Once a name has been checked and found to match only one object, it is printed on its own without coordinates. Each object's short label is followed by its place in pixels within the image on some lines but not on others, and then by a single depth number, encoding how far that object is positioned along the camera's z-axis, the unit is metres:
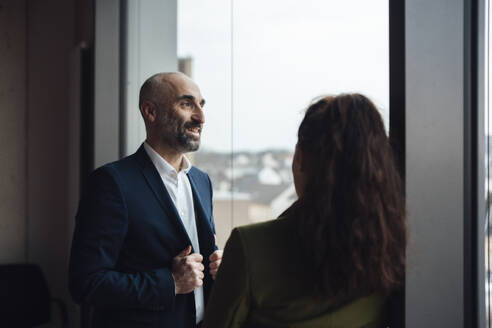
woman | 0.86
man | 1.42
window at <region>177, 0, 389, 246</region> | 1.41
